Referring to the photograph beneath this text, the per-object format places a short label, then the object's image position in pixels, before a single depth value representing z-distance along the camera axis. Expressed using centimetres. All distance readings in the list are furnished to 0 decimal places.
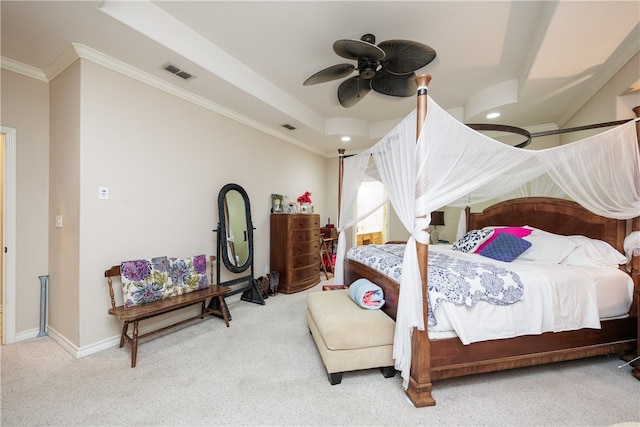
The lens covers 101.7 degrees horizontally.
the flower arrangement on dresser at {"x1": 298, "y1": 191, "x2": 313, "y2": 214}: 494
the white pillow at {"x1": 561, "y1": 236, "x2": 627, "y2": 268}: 229
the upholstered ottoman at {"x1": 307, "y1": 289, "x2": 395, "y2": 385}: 190
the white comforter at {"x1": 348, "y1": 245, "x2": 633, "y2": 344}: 181
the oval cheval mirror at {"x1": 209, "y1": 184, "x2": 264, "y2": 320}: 341
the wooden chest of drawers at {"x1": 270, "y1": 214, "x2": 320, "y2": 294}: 420
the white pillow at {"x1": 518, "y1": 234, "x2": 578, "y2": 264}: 249
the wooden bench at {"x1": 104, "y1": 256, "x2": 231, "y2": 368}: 220
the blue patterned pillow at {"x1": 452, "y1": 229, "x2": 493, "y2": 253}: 311
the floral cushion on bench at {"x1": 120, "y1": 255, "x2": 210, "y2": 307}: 241
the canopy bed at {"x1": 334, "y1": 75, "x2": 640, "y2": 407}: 175
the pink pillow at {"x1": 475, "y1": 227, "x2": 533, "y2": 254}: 297
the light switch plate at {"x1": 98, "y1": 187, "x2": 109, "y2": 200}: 242
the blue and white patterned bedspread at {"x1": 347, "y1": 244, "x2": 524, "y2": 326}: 180
